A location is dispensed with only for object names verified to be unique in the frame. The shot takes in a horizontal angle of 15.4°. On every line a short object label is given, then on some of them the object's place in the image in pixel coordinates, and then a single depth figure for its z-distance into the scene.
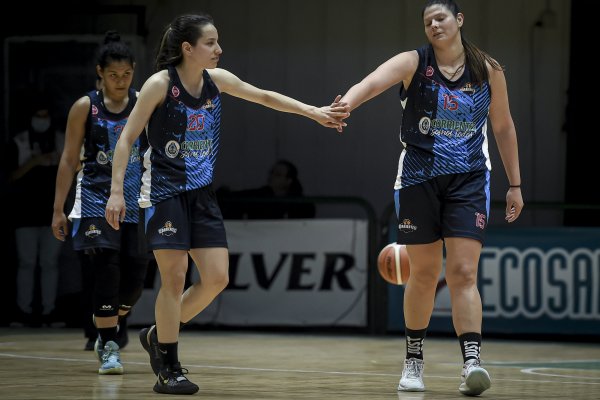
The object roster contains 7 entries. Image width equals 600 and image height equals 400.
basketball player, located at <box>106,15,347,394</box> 11.82
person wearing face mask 22.65
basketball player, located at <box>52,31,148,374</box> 14.85
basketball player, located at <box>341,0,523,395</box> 11.99
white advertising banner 21.44
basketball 16.27
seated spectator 22.18
